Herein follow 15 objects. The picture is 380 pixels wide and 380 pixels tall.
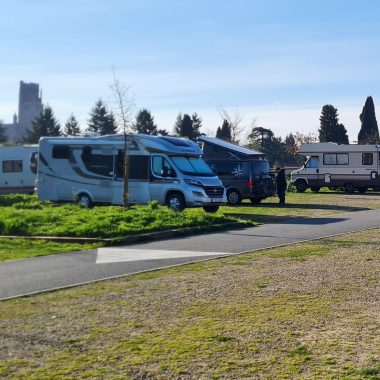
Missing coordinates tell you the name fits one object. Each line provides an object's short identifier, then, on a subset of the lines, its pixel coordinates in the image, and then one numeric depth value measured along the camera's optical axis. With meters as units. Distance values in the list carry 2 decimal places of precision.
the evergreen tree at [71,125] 83.19
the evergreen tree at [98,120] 78.25
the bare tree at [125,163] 21.34
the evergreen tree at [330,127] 70.31
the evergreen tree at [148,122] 75.75
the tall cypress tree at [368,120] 70.75
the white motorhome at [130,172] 22.56
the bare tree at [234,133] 59.62
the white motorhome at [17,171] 37.00
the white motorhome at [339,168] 38.62
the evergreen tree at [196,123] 90.00
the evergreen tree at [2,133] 89.86
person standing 29.16
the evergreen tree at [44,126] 80.94
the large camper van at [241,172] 28.69
